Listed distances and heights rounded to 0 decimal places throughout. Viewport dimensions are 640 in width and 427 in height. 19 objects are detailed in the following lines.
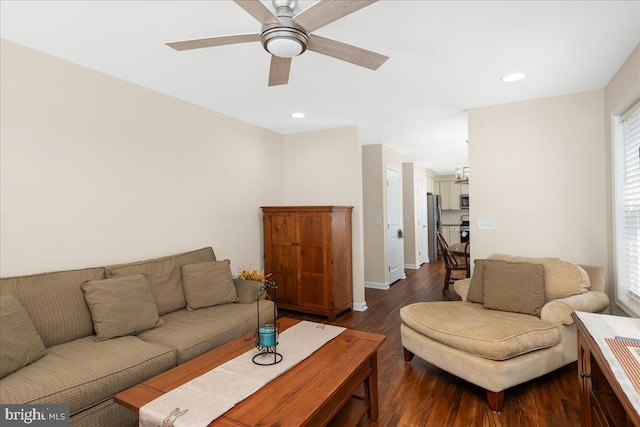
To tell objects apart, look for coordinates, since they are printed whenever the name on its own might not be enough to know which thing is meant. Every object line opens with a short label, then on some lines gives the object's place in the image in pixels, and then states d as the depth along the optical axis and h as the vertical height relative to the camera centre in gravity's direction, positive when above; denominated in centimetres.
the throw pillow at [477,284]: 292 -68
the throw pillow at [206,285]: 288 -63
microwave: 908 +24
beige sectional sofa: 169 -78
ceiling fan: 146 +91
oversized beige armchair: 214 -83
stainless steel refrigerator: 855 -34
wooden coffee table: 138 -83
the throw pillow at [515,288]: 260 -66
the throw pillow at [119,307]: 223 -63
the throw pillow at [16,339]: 170 -65
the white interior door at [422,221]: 763 -25
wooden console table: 104 -60
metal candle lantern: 181 -72
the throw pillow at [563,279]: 262 -60
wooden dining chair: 511 -87
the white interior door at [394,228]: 570 -30
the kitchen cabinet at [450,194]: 934 +47
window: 260 -2
